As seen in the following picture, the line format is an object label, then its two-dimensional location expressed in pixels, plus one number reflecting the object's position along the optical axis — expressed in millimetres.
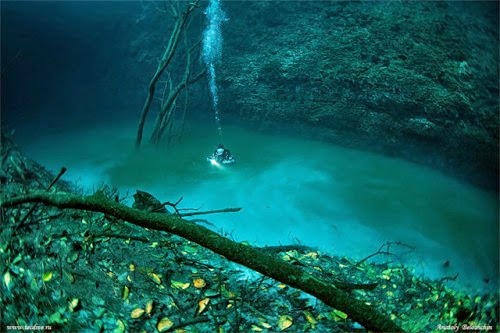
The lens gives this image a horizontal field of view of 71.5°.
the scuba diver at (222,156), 8320
